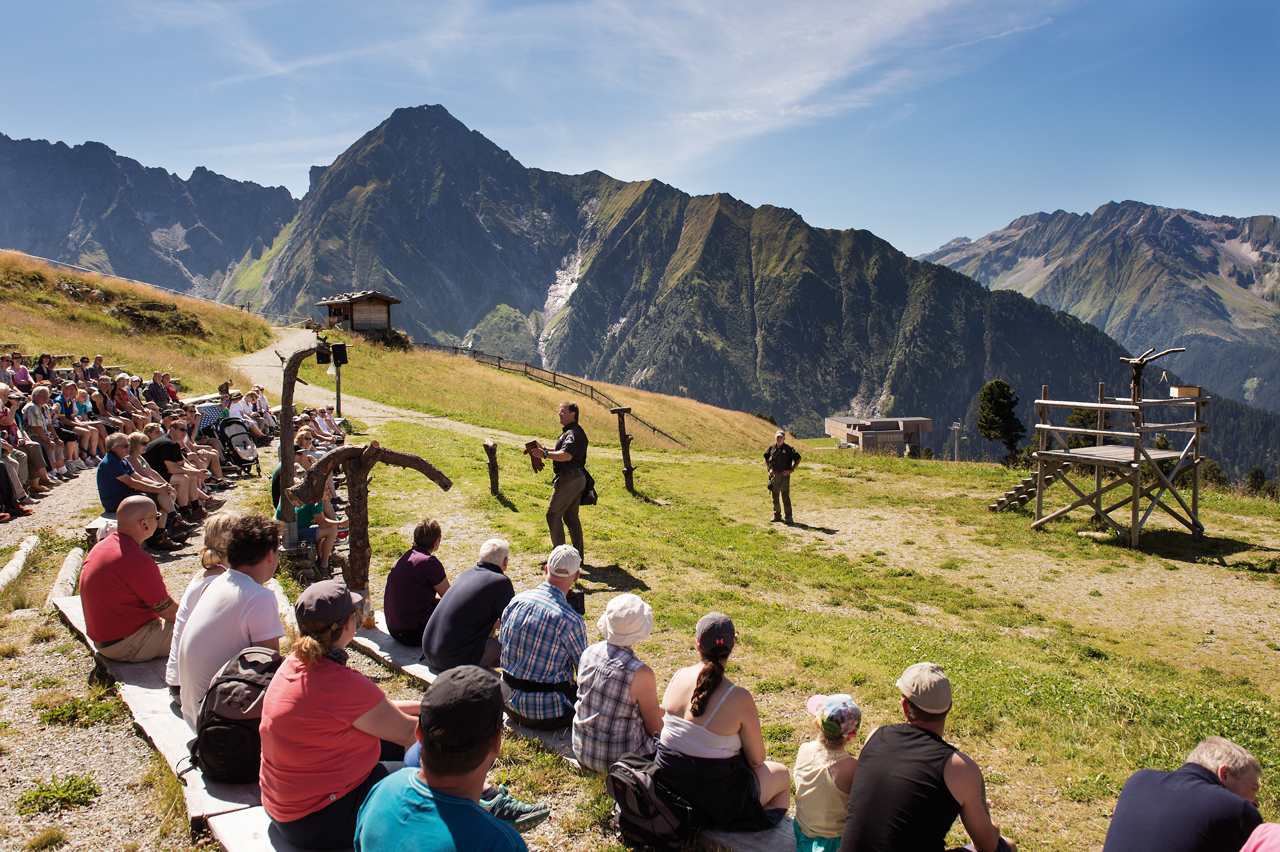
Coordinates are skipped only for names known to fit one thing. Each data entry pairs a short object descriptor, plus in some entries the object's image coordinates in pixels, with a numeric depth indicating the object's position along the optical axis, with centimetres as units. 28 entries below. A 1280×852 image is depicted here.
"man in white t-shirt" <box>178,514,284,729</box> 473
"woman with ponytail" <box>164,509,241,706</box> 504
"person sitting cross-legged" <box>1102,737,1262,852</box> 311
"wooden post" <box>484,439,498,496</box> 1517
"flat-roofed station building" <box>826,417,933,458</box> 7431
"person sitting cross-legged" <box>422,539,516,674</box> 587
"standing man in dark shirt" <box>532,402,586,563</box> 1020
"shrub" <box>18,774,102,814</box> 449
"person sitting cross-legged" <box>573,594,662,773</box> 460
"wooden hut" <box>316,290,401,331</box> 4756
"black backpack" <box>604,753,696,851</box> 411
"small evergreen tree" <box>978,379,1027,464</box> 5969
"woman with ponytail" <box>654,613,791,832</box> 415
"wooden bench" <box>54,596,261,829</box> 427
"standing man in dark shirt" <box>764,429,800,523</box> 1639
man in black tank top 328
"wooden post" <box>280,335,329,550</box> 823
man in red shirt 584
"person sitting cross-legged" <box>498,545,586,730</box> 543
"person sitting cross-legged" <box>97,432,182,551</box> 940
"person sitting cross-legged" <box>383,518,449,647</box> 668
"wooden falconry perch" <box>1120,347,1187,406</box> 1612
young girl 377
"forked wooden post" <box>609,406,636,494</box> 1875
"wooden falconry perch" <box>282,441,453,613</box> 741
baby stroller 1545
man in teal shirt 248
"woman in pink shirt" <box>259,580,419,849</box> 351
